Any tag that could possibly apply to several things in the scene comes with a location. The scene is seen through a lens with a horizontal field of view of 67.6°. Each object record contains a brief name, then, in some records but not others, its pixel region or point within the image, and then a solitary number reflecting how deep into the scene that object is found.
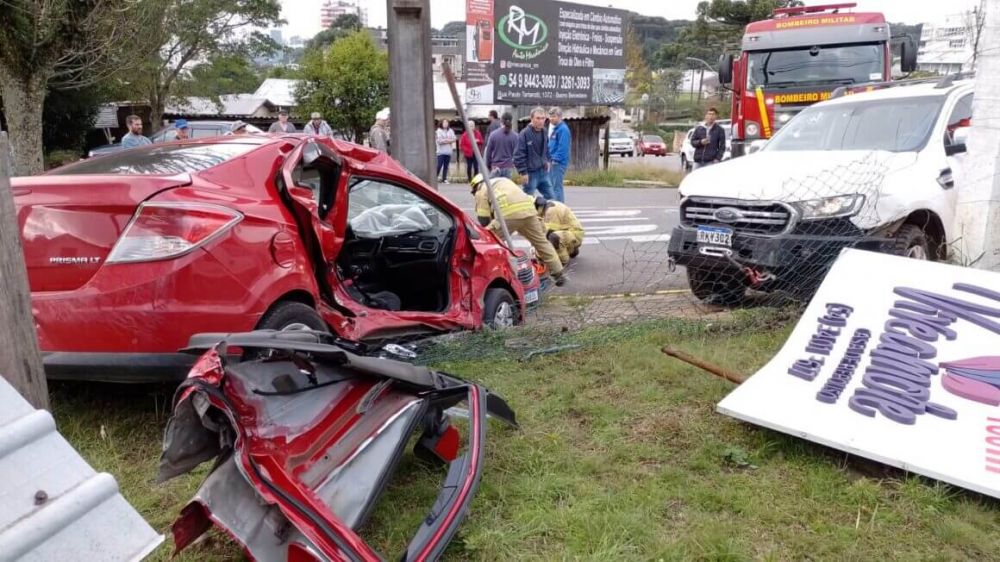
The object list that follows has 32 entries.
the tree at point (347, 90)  39.75
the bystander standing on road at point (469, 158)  19.83
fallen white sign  3.03
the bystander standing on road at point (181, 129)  15.33
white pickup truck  5.45
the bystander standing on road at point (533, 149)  10.85
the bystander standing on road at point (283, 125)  17.24
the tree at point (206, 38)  33.00
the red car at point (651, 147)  43.66
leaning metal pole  6.82
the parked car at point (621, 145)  42.56
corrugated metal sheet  1.77
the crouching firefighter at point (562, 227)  8.84
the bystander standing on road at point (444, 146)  20.19
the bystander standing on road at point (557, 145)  11.97
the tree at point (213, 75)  38.47
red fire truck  12.91
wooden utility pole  2.39
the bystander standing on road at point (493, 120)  16.78
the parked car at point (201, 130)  19.05
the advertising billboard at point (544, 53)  22.67
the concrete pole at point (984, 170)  4.92
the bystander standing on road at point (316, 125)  16.72
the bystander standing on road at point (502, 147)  11.55
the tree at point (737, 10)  51.97
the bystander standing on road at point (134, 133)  13.11
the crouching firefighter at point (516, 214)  7.50
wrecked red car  3.33
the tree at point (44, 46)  11.95
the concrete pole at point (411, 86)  7.13
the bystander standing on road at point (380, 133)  14.71
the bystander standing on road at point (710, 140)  14.59
